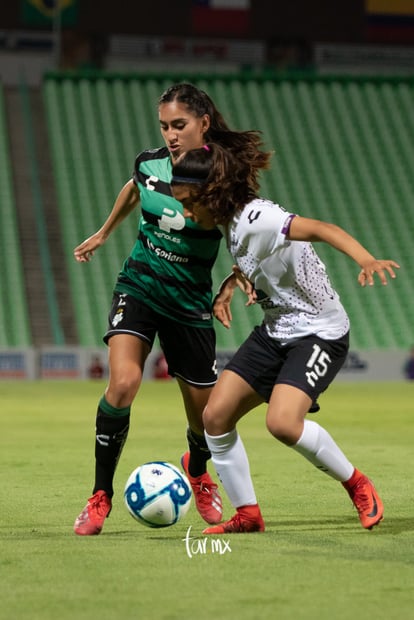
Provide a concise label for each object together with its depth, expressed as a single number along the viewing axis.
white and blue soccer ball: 11.34
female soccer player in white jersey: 10.97
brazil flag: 53.53
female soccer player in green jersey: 11.98
